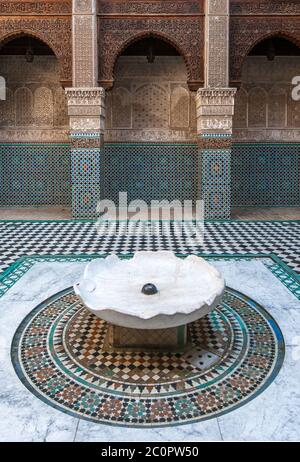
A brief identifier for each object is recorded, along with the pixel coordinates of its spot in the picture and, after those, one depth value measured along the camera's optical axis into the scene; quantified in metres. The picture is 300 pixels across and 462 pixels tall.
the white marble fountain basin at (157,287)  1.75
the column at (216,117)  4.92
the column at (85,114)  4.90
